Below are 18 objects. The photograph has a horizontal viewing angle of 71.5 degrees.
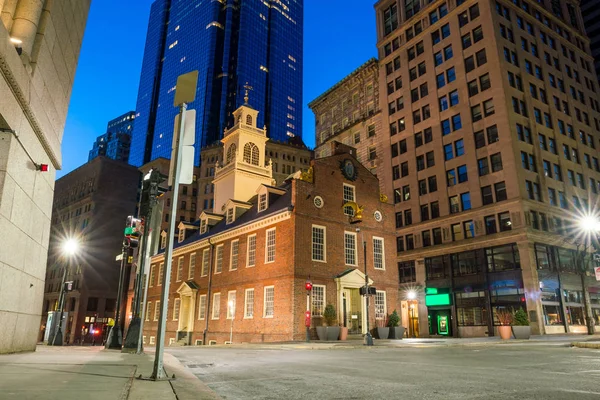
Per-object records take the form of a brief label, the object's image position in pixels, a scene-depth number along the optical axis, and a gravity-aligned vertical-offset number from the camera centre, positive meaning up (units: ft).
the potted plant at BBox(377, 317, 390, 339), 103.50 -2.64
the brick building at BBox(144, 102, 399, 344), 100.07 +15.33
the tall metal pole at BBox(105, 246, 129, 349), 53.36 -2.38
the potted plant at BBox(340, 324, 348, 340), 93.71 -2.72
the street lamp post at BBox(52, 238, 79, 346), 86.33 -3.16
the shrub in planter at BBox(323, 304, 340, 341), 92.63 -0.38
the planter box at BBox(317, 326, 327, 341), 92.43 -2.73
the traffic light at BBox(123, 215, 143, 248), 51.16 +10.25
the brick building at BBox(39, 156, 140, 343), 272.10 +54.84
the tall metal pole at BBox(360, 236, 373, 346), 76.71 -3.43
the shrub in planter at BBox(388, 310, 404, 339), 103.14 -1.19
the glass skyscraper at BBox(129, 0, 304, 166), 499.10 +319.57
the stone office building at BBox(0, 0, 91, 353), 33.19 +14.95
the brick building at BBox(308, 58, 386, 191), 218.59 +115.66
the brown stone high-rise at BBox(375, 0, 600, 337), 140.87 +61.07
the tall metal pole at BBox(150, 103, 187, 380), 21.80 +2.96
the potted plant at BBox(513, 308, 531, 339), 95.40 -0.99
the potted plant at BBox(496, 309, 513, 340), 99.40 -0.62
